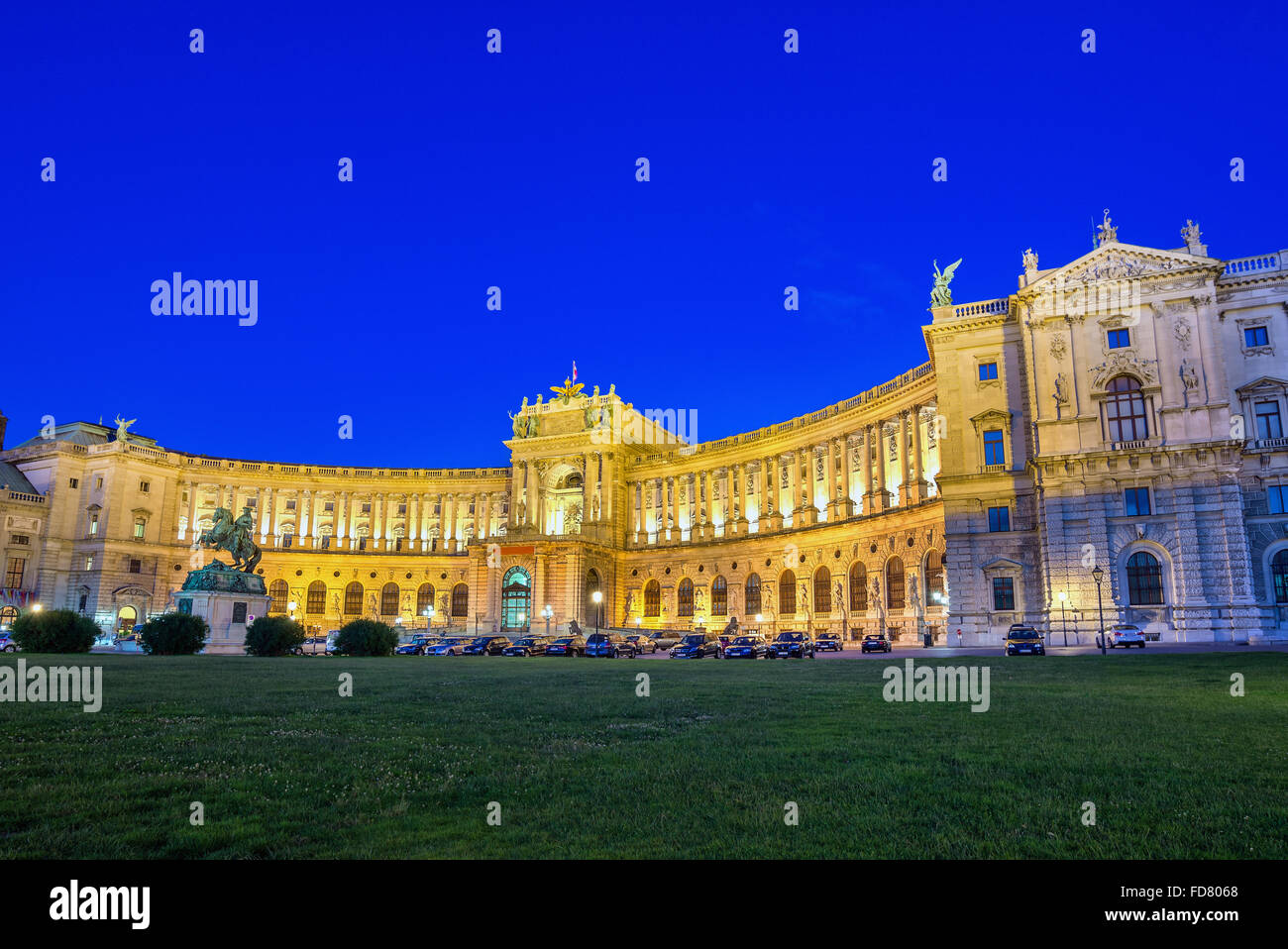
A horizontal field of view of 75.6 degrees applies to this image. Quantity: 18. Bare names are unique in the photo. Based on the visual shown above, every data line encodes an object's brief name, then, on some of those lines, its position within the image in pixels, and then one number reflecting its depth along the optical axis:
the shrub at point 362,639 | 42.53
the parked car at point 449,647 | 58.00
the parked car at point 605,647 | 51.03
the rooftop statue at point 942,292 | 57.58
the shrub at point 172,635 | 37.09
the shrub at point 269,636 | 38.53
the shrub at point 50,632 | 34.50
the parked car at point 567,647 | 52.72
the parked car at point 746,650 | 47.69
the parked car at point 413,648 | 55.31
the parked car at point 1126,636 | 41.69
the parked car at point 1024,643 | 39.25
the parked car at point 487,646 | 56.50
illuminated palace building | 46.97
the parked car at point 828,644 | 56.53
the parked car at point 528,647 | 54.16
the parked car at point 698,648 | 50.12
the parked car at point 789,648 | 47.47
